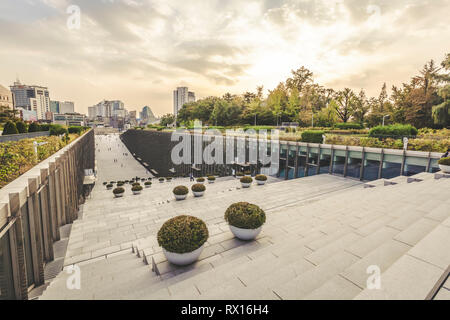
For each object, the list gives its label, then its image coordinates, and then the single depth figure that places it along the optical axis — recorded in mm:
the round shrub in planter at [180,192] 14086
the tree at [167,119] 100938
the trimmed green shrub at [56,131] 23800
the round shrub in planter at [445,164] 10758
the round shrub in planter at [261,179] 16602
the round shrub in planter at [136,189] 18141
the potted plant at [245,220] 5785
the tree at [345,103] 48875
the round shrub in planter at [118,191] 17031
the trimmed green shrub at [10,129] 17188
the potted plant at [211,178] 20625
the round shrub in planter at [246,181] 16047
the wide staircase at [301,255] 3121
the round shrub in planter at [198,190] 14633
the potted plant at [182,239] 4654
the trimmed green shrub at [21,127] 19317
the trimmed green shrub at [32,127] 22194
